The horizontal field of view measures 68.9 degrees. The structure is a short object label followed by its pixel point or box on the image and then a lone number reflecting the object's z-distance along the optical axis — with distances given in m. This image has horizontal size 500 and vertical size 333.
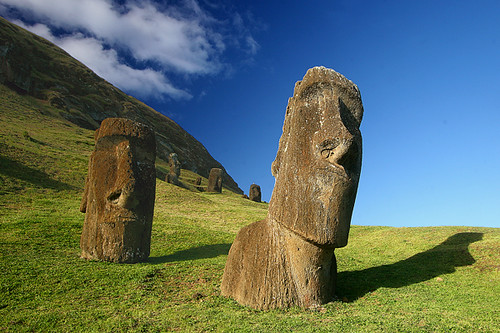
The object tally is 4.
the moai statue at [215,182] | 44.53
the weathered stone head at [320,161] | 7.17
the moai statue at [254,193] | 46.08
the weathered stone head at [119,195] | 11.84
